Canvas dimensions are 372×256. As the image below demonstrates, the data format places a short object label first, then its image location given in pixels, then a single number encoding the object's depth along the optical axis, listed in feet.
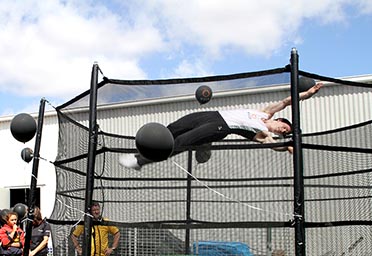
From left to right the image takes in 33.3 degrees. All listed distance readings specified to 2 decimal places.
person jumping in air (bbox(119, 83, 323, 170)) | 18.67
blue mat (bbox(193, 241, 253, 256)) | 16.79
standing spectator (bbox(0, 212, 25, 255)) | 28.14
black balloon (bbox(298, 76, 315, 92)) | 17.63
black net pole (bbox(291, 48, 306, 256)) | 15.87
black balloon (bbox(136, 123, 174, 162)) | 15.06
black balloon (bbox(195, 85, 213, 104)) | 18.35
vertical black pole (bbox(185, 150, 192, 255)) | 17.35
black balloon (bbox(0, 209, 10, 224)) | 29.80
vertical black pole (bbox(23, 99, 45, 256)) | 21.94
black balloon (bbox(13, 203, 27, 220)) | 31.45
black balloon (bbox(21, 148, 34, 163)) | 24.22
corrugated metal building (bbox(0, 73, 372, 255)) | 19.11
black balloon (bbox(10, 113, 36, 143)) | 21.29
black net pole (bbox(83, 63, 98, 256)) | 18.07
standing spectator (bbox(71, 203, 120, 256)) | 18.70
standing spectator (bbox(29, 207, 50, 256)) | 27.05
